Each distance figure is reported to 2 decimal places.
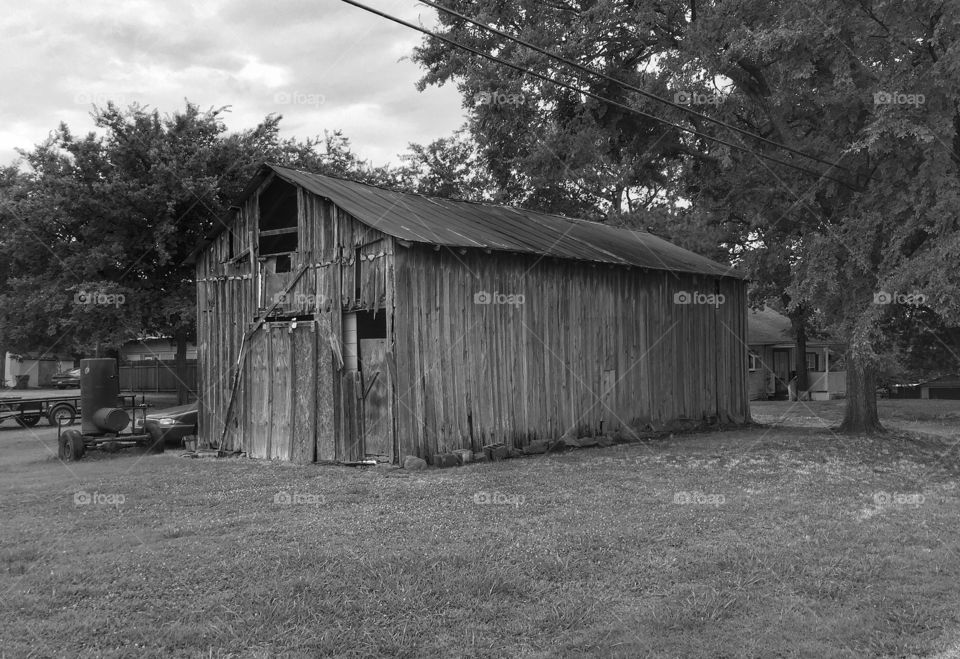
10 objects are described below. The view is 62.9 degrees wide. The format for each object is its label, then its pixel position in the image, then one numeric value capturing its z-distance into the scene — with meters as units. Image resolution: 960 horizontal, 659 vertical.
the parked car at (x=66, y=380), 53.28
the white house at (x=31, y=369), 55.50
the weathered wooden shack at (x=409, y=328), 14.87
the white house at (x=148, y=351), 48.07
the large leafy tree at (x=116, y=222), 24.72
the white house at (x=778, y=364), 39.78
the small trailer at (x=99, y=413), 16.81
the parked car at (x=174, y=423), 18.94
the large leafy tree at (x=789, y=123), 13.62
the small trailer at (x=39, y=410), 25.38
